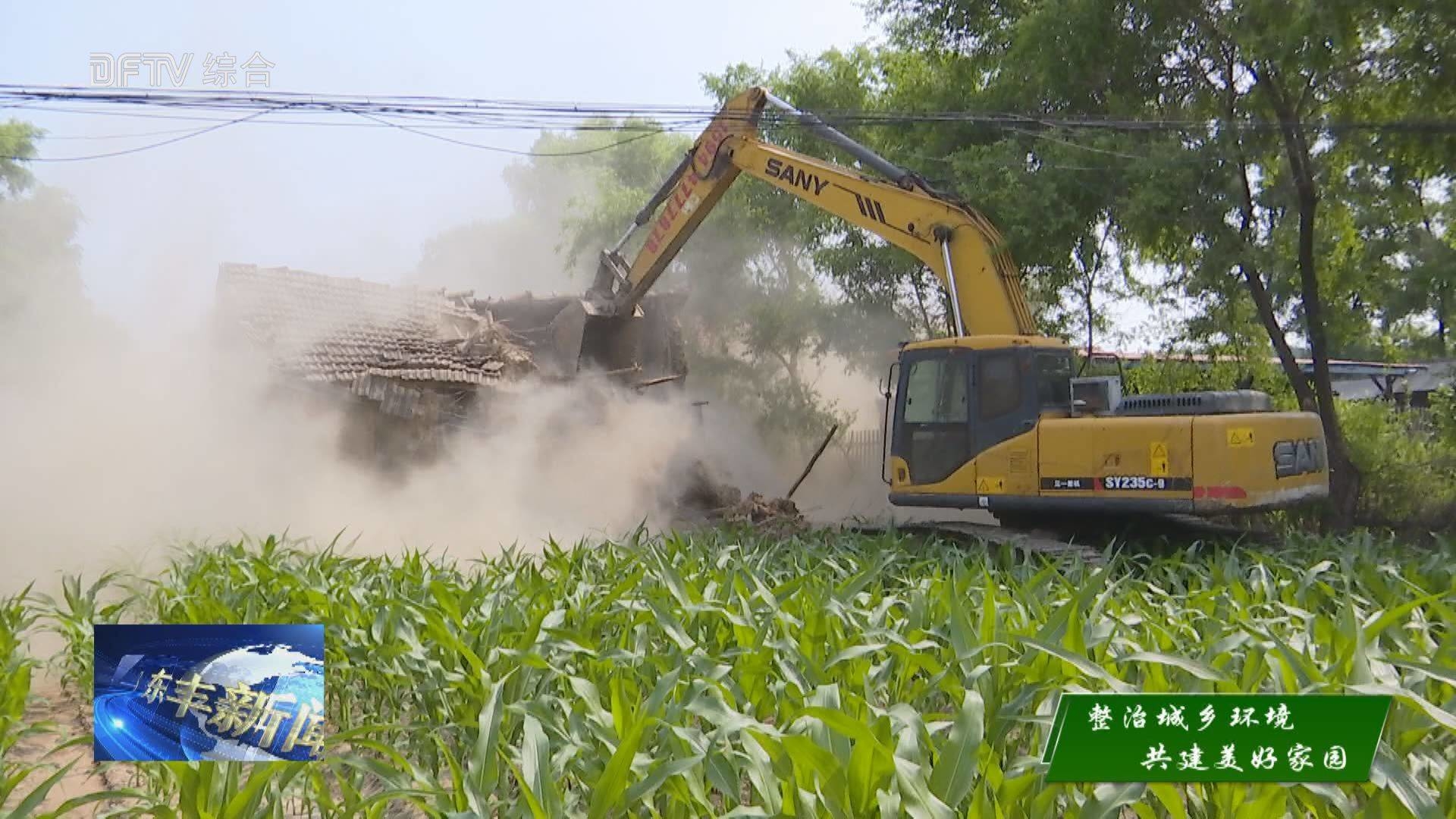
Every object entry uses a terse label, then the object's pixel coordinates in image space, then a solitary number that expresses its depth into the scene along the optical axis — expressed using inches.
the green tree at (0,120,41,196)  843.4
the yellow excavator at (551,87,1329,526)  268.4
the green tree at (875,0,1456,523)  393.4
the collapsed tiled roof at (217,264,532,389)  421.7
